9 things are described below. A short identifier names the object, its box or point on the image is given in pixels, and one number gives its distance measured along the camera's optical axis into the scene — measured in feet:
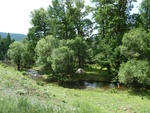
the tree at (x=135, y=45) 55.20
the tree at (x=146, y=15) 70.51
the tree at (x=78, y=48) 78.57
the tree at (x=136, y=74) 49.69
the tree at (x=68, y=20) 89.01
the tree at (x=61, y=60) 68.44
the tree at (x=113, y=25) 67.30
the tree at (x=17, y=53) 89.20
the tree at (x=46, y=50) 75.76
